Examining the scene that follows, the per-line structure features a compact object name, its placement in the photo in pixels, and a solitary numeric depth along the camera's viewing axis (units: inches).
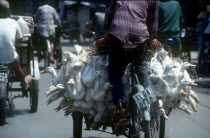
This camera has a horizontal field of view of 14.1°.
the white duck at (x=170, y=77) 340.0
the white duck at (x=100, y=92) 335.2
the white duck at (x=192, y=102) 354.0
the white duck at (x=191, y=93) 353.5
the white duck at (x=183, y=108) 351.9
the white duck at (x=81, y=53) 360.9
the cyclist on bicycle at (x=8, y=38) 484.1
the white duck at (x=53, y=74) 363.9
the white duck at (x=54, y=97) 360.7
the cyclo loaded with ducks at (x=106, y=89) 336.5
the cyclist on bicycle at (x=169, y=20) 549.2
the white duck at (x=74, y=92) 347.8
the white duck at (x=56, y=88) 354.7
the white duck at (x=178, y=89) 339.8
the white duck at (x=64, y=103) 357.6
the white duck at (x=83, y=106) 349.7
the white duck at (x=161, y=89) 337.6
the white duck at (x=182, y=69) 342.7
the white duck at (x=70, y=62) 356.4
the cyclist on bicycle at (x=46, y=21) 953.9
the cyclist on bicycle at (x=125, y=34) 316.7
